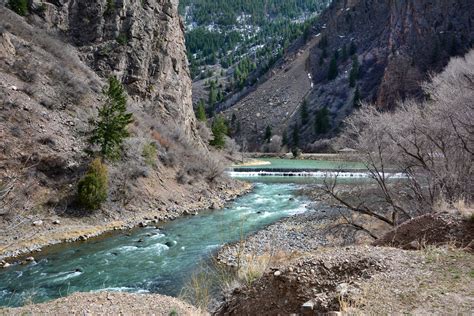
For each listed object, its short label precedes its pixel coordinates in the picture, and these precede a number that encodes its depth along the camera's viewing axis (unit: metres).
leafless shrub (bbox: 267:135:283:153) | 96.47
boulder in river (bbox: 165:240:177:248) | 18.47
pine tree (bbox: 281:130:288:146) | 99.62
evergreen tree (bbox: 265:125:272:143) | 103.31
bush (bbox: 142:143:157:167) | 28.02
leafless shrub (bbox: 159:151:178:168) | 30.84
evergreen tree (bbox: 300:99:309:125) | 104.19
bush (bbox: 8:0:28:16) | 33.91
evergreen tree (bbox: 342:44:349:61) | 112.75
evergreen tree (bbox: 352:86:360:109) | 96.81
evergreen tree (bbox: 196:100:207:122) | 70.54
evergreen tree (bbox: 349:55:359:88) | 102.81
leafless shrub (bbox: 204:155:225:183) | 34.62
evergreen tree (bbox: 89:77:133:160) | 23.92
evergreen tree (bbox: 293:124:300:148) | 97.53
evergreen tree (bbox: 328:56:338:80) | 111.38
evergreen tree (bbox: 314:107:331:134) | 96.88
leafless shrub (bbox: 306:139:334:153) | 87.15
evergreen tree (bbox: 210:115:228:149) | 61.16
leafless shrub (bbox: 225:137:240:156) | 68.46
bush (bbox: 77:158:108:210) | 20.84
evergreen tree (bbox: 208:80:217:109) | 140.88
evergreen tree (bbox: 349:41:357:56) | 111.88
